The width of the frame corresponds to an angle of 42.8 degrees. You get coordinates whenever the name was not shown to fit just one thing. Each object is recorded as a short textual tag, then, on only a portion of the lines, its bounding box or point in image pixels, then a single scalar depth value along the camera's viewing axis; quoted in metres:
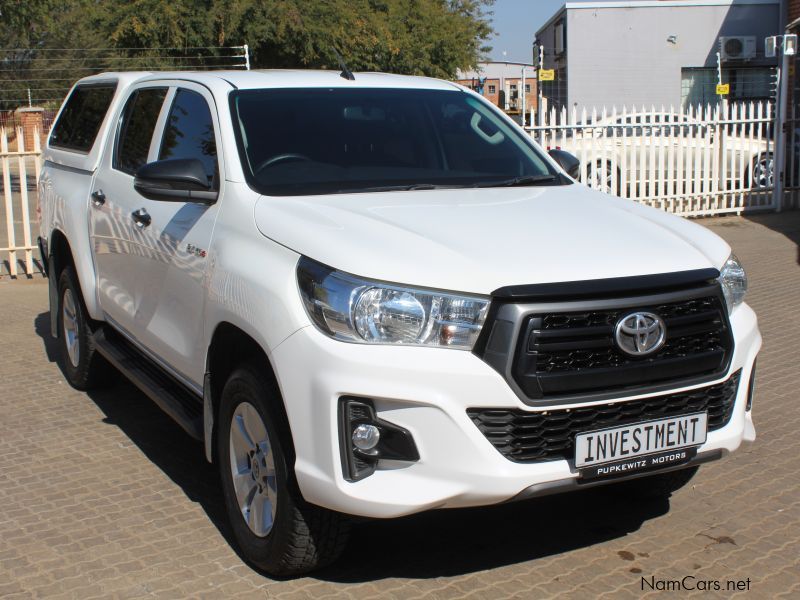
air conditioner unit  33.56
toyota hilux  3.29
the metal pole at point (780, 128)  15.67
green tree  23.58
